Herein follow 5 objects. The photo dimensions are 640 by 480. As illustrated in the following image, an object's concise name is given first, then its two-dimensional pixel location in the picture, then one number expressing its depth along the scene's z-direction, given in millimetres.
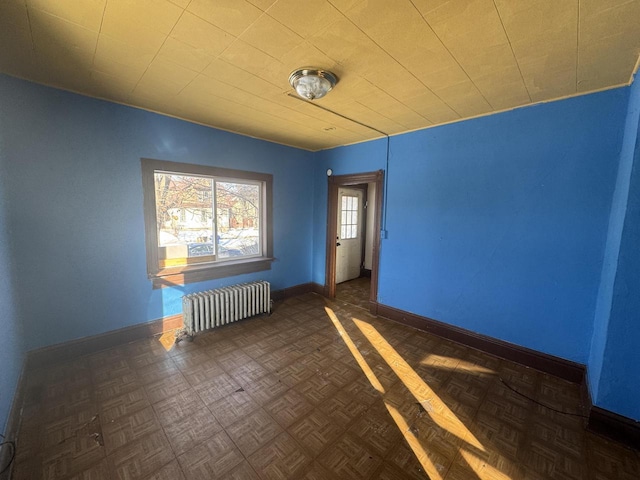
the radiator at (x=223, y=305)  2904
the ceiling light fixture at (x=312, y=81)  1814
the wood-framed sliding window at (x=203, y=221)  2840
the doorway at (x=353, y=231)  3652
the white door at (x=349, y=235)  4910
